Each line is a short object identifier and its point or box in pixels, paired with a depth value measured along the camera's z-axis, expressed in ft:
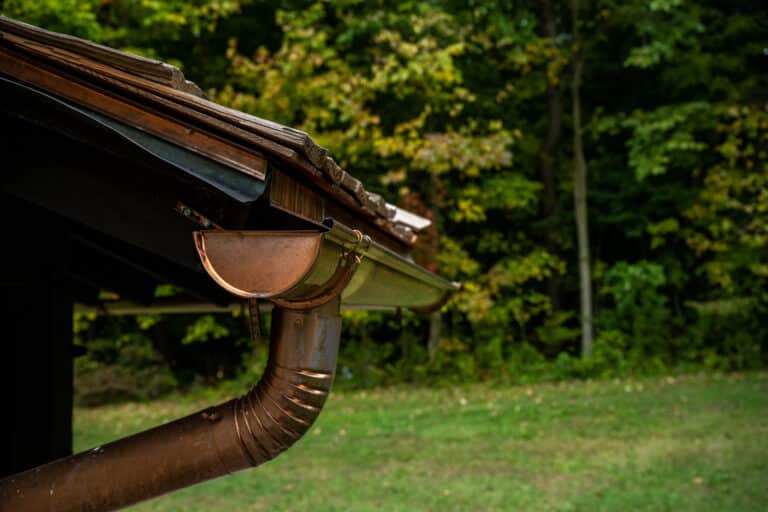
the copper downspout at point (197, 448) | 6.75
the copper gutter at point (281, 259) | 5.89
